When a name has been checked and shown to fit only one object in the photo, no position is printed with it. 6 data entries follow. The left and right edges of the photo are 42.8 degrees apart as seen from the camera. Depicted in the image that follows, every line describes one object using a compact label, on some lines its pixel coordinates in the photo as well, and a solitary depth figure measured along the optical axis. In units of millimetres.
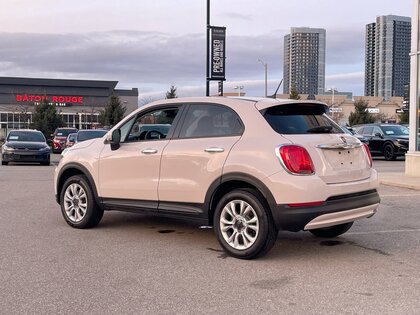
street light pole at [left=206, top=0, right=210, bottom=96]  22922
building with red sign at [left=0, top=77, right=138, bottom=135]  68188
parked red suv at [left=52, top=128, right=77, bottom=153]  29734
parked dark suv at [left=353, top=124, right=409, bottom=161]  22281
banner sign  23734
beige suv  5582
